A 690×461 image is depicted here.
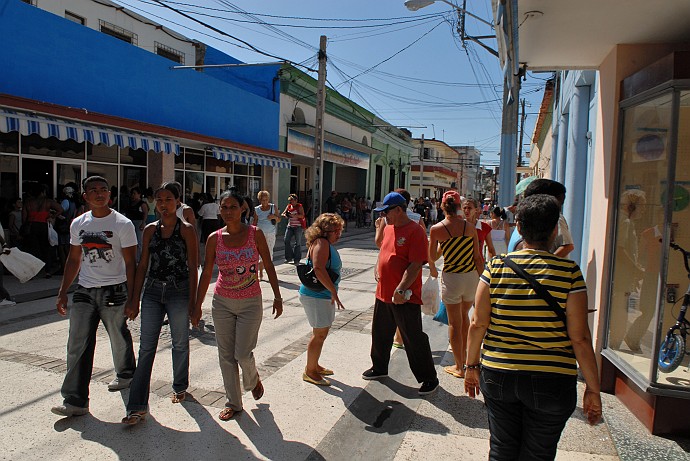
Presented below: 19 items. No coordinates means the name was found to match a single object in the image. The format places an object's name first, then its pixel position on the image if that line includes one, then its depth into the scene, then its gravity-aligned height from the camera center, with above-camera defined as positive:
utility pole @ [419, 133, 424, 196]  43.41 +2.89
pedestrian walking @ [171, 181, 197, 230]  5.91 -0.28
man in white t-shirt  3.80 -0.70
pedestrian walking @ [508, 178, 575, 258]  3.65 -0.20
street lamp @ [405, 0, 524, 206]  10.69 +1.12
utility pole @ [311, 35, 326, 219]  16.42 +1.93
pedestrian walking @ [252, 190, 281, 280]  9.31 -0.47
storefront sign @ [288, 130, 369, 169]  19.89 +1.79
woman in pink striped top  3.85 -0.78
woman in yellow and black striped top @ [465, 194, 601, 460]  2.40 -0.69
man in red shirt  4.36 -0.73
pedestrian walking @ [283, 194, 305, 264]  10.55 -0.77
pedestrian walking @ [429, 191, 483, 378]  4.85 -0.69
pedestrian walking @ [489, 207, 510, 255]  7.80 -0.49
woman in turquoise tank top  4.37 -0.72
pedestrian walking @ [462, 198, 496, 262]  5.59 -0.29
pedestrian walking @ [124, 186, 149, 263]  10.09 -0.45
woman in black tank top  3.82 -0.69
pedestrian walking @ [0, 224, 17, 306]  7.04 -1.57
